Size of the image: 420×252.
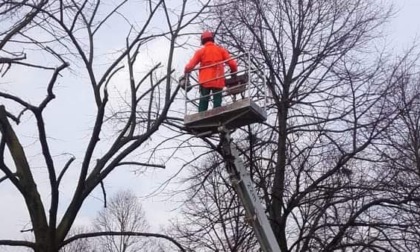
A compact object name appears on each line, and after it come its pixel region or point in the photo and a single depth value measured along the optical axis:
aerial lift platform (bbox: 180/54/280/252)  7.83
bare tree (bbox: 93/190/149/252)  39.84
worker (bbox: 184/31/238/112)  8.38
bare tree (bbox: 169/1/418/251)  12.37
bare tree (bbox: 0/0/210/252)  8.48
